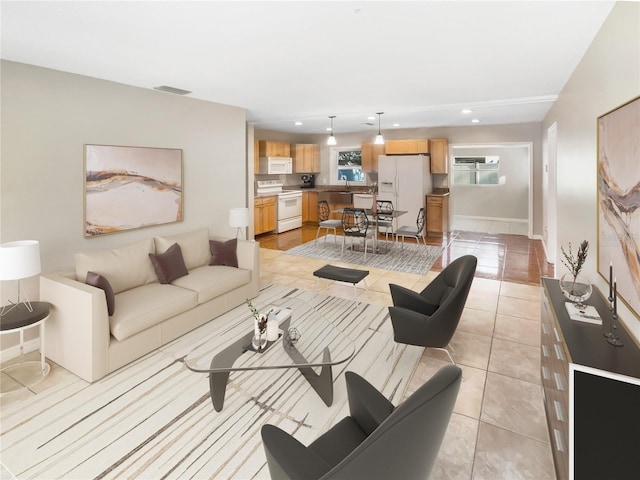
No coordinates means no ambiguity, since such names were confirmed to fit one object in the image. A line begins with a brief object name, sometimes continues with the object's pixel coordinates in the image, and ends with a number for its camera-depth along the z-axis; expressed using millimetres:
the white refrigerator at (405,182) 8266
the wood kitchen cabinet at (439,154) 8422
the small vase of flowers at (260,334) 2449
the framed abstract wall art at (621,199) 1734
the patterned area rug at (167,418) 1977
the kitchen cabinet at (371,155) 9211
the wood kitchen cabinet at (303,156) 9961
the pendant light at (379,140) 7054
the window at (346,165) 10055
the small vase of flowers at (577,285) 2094
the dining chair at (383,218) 7125
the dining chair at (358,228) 6516
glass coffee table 2270
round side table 2609
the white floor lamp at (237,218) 4891
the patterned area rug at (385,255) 5973
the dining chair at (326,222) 7211
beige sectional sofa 2734
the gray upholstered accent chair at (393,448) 1123
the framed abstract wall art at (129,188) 3629
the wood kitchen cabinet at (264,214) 8258
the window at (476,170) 11062
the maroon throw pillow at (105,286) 2873
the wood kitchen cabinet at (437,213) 8344
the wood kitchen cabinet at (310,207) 10117
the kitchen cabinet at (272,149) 8750
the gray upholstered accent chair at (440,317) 2676
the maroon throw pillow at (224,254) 4355
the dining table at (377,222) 6809
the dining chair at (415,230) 6754
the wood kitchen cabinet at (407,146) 8516
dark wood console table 1381
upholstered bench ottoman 4203
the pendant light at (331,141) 7621
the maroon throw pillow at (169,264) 3709
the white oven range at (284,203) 8773
